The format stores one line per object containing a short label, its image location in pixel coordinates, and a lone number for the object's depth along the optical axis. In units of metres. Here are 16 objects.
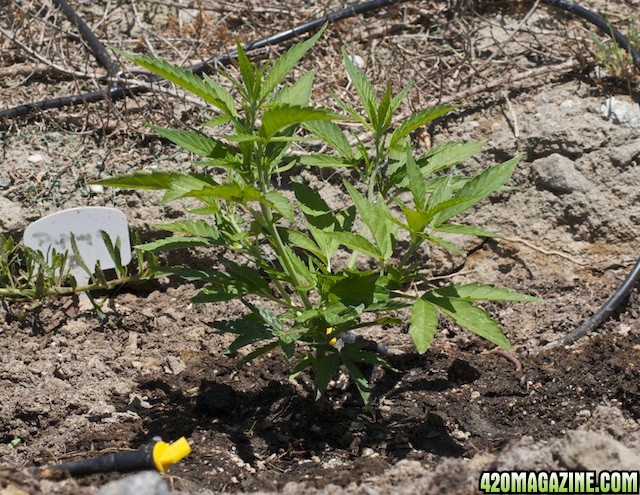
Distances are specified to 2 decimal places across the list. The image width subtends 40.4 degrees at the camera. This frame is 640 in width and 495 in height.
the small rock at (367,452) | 2.66
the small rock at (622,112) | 3.78
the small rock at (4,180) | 3.69
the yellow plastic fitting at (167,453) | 2.18
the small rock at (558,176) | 3.67
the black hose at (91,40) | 4.20
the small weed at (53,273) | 3.28
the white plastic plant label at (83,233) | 3.44
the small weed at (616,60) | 3.91
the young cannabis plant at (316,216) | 2.26
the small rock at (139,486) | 1.96
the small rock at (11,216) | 3.57
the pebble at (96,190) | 3.70
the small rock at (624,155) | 3.68
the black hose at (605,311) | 3.22
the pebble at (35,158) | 3.81
